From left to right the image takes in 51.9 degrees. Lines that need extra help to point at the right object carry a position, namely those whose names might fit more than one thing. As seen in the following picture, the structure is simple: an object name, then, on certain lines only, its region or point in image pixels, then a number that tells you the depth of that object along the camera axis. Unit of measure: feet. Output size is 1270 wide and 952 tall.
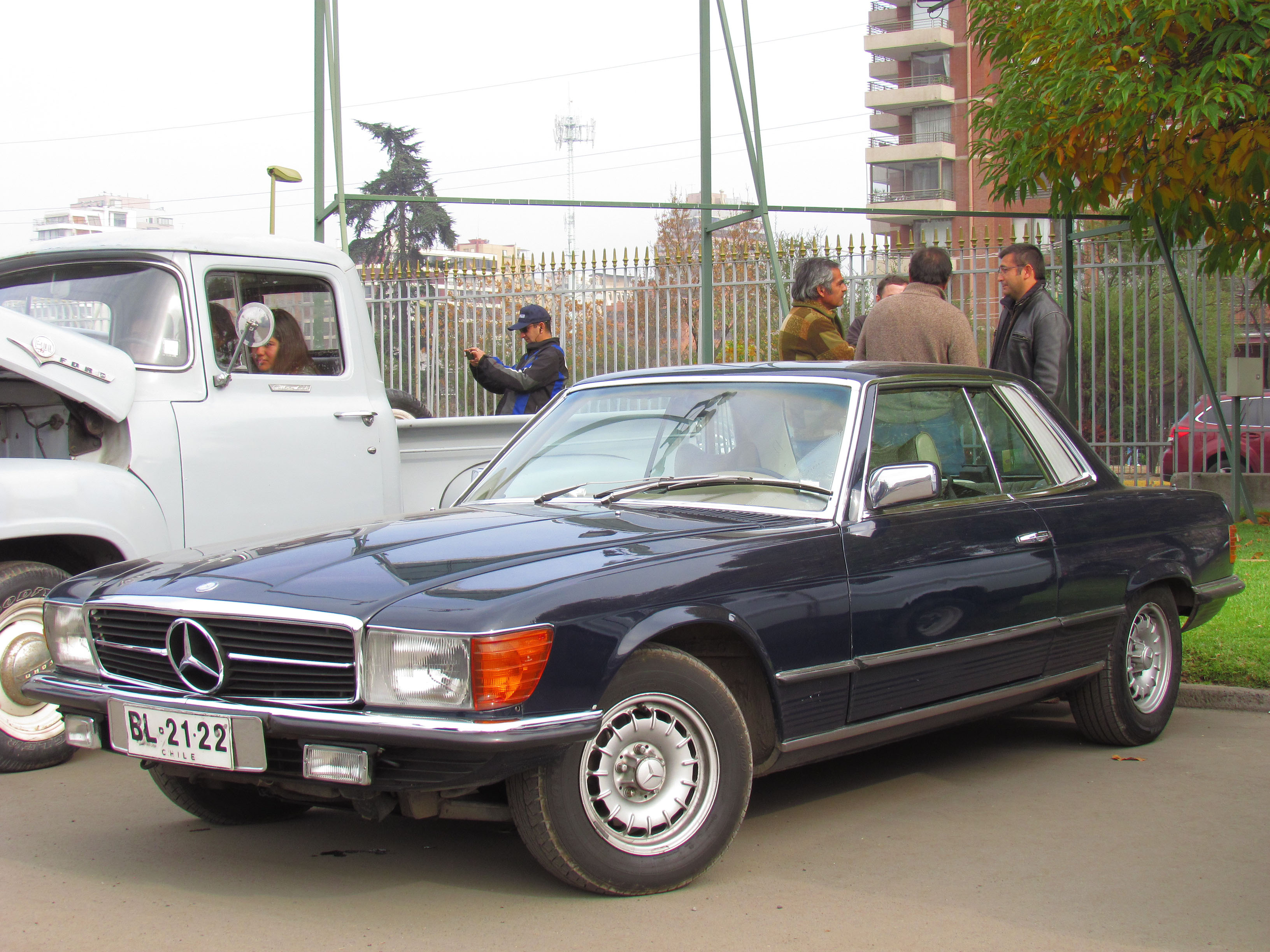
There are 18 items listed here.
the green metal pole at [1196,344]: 36.76
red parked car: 40.50
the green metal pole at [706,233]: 35.04
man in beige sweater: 22.54
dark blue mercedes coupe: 10.98
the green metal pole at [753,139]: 35.42
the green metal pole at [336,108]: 31.78
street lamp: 29.37
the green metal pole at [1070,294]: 38.01
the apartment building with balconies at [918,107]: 223.51
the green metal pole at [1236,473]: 38.52
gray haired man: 23.79
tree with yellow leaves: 27.78
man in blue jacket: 29.76
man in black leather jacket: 24.26
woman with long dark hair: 20.90
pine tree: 156.04
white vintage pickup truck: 17.30
